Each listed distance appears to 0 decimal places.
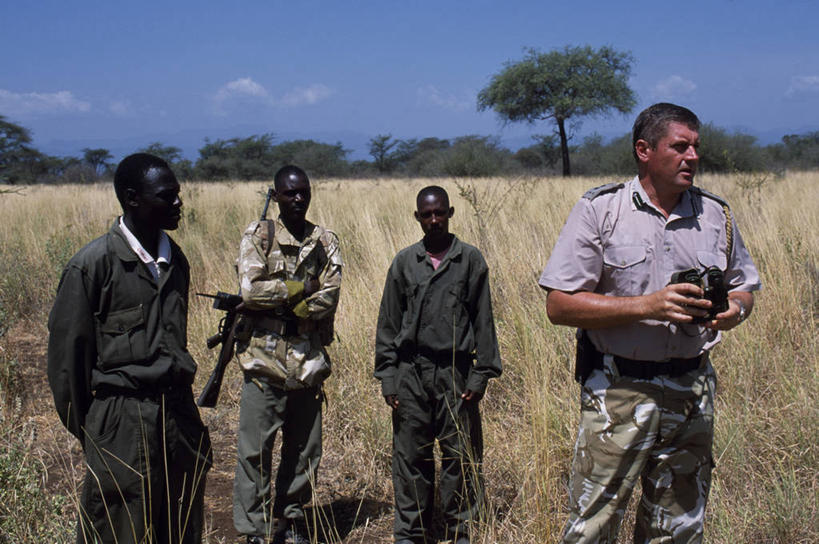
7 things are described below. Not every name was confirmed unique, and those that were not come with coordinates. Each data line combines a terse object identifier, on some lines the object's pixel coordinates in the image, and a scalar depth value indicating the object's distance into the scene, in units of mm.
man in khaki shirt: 2252
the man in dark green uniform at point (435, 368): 3113
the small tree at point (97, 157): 43688
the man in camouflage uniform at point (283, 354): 3250
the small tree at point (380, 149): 48219
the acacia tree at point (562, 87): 30719
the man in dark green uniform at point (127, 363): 2225
